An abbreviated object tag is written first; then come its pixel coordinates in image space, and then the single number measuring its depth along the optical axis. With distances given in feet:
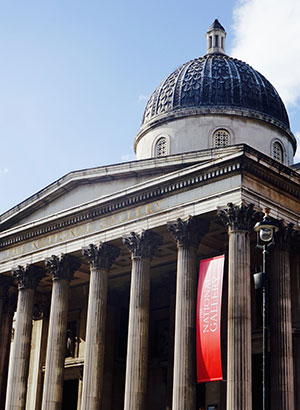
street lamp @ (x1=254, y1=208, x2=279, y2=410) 58.65
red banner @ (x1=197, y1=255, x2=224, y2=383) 83.10
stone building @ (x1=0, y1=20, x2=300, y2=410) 85.61
